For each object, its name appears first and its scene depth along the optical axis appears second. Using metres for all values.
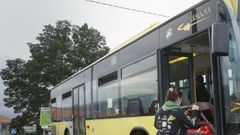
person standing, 5.52
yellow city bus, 5.64
